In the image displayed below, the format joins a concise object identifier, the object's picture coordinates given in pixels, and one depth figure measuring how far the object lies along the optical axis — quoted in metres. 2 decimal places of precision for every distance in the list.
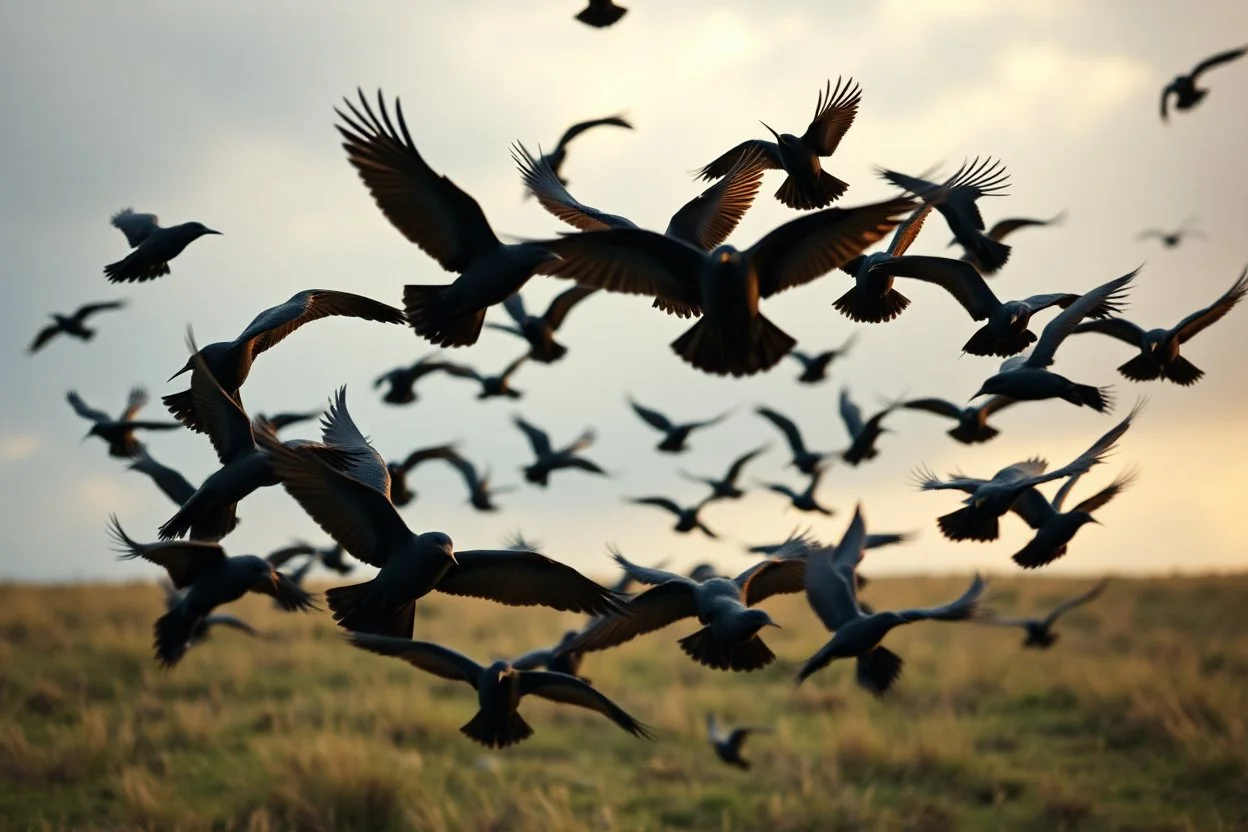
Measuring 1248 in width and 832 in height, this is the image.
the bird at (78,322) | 10.31
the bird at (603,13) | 7.49
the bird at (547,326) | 8.80
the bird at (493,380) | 10.73
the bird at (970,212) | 5.88
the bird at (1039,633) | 10.92
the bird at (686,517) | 11.65
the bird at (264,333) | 5.26
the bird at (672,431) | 12.08
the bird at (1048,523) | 5.75
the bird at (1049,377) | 5.19
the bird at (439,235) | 4.80
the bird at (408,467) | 8.41
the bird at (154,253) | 6.20
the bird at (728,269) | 4.48
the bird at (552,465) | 12.11
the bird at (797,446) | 10.95
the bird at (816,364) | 10.80
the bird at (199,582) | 5.10
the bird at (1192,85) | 11.70
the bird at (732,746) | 9.80
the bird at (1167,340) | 6.07
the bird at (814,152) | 5.62
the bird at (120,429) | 8.17
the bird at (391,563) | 4.48
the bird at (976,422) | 7.01
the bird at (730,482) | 11.68
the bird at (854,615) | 5.00
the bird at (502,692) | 5.05
